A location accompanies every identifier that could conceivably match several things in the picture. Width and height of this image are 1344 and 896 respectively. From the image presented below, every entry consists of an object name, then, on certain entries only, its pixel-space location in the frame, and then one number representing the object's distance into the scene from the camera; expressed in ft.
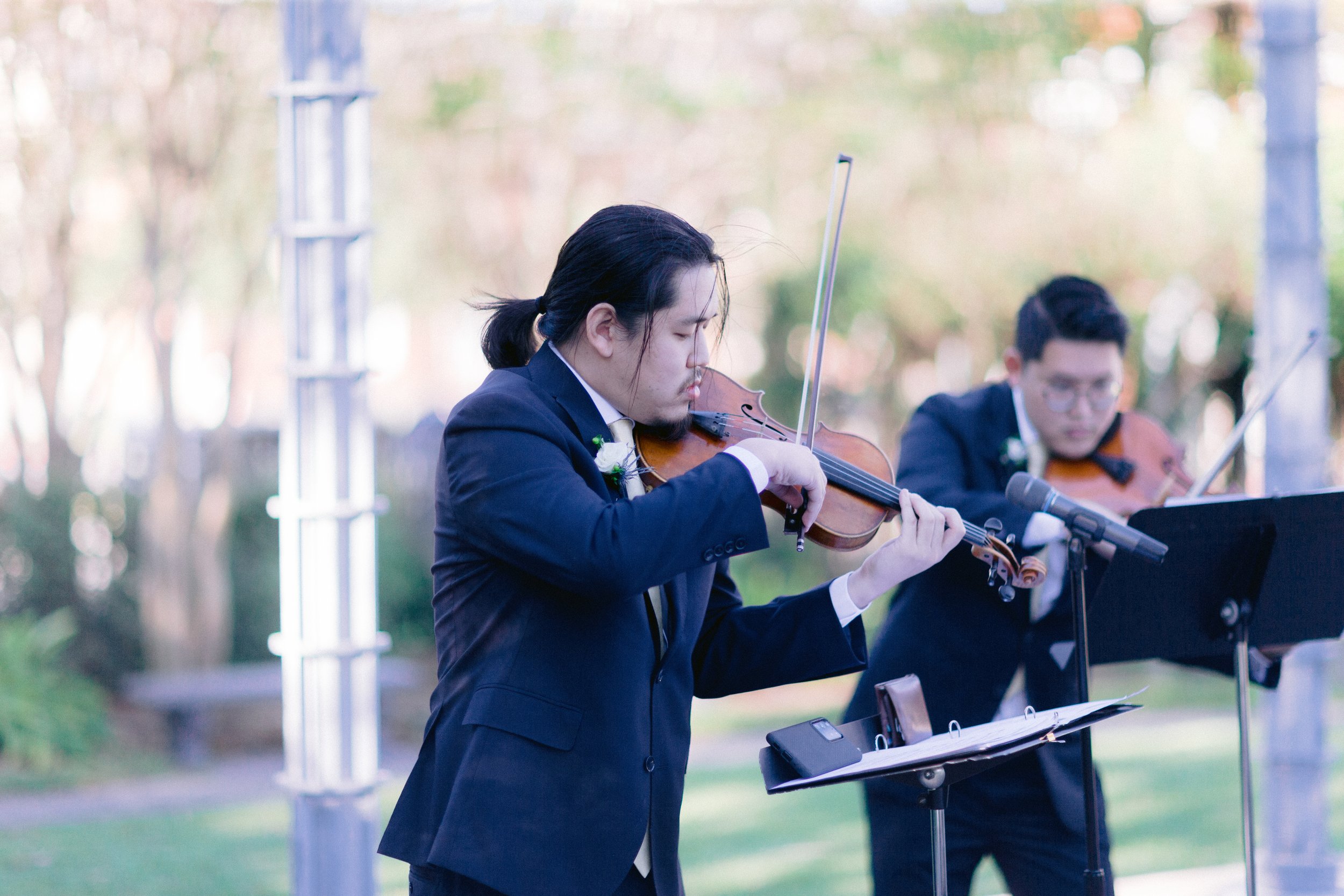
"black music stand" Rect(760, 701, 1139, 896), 13.28
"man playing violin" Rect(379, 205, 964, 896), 13.26
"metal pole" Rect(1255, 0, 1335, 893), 27.76
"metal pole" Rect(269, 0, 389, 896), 20.62
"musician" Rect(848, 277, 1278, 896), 20.35
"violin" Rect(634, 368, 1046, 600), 15.61
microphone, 16.58
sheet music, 13.26
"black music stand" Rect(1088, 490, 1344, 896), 17.95
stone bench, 49.37
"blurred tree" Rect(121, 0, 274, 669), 51.65
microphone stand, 16.98
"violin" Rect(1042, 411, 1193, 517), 21.20
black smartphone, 14.14
